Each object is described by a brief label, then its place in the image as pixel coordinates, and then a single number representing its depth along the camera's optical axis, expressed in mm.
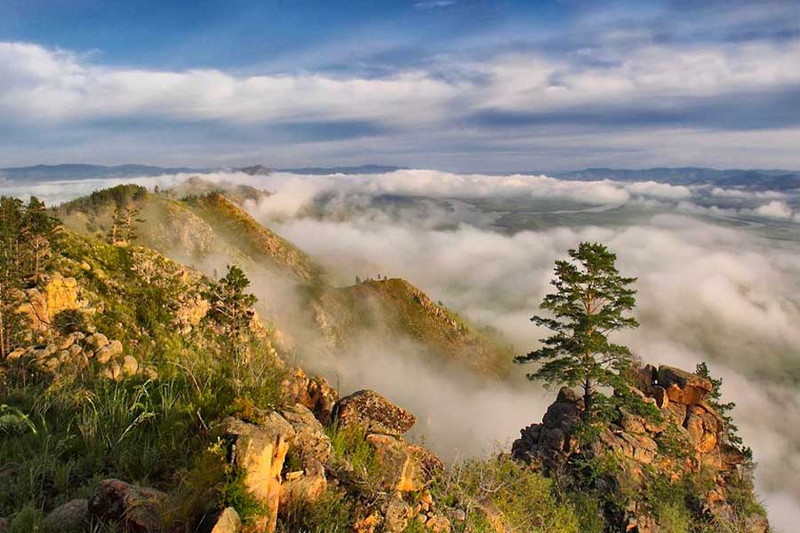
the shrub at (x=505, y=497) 8203
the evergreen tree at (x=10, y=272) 26139
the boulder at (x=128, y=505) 4777
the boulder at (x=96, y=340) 20484
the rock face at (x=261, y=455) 5258
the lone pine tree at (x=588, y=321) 32594
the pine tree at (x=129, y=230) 86512
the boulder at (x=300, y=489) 5797
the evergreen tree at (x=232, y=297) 41106
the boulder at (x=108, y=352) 11500
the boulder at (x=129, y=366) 8670
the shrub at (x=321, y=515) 5637
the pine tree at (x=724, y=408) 39309
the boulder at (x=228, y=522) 4641
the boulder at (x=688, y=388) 39781
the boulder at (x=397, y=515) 6230
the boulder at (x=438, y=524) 6910
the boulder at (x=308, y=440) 6312
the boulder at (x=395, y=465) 7195
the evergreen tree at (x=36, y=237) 34547
